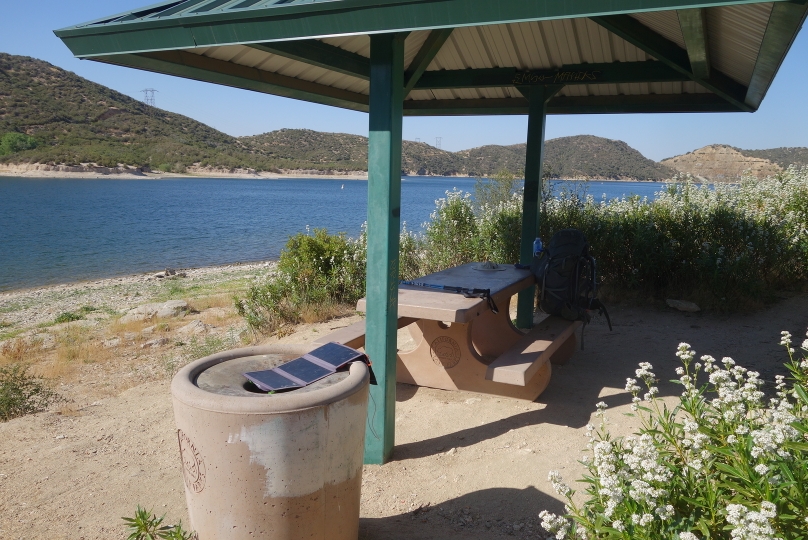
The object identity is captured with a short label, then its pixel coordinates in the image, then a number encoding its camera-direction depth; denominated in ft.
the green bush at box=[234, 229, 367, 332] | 27.43
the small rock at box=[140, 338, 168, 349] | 28.58
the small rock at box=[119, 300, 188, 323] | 36.07
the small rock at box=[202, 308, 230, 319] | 34.17
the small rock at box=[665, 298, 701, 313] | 26.07
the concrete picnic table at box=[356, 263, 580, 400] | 14.67
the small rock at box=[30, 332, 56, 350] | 30.71
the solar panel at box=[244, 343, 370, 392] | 8.74
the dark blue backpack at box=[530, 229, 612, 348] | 19.45
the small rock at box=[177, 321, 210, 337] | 30.37
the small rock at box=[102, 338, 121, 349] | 29.12
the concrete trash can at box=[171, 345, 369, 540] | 7.80
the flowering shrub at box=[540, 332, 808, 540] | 6.46
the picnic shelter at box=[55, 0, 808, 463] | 9.58
